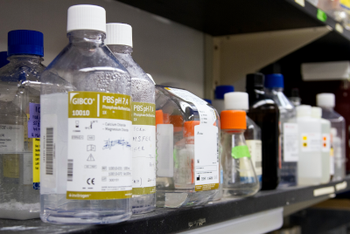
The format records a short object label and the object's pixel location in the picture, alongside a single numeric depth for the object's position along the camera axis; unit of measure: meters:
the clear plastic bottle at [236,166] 1.01
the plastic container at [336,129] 1.68
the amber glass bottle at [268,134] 1.19
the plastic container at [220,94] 1.23
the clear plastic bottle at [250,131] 1.03
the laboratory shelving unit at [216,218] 0.59
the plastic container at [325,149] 1.44
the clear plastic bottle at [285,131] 1.26
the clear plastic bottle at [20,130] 0.67
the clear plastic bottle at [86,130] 0.57
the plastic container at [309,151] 1.37
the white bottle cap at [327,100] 1.76
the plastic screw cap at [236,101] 1.03
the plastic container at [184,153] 0.77
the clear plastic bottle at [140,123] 0.69
